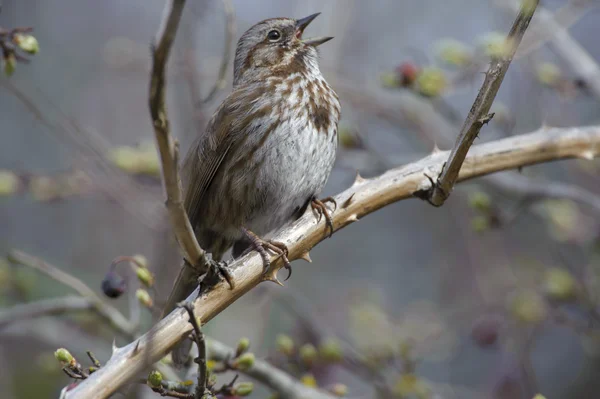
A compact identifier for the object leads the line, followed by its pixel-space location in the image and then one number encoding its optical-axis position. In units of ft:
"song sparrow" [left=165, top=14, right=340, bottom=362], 21.83
